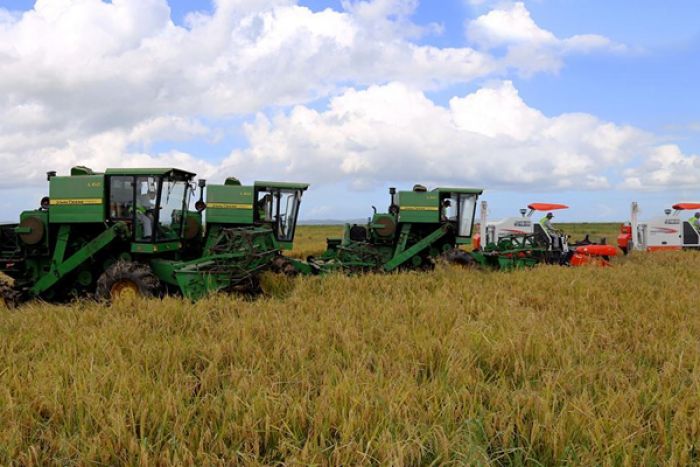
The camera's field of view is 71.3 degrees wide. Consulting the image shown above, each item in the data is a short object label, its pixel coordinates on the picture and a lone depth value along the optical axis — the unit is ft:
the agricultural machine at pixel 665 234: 55.06
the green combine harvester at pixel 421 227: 39.78
